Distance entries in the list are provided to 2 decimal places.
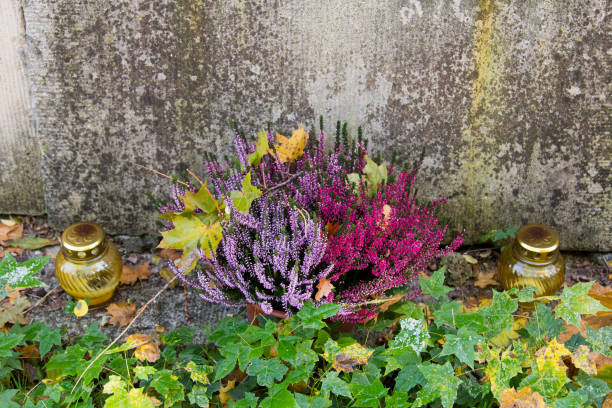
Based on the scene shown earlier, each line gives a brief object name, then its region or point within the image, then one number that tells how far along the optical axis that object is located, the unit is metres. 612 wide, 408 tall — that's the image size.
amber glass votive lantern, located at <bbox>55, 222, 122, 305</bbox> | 2.35
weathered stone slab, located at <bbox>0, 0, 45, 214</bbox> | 2.60
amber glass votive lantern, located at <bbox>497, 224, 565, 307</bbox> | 2.38
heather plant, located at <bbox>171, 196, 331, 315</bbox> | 1.96
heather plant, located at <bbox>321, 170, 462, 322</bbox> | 2.03
